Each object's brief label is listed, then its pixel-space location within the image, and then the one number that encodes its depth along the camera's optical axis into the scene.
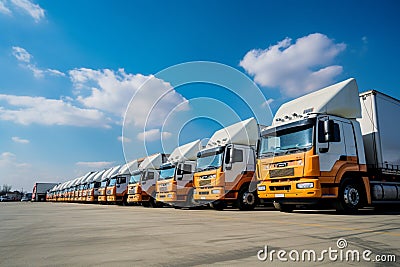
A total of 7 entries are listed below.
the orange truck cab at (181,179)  16.11
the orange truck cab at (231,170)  12.27
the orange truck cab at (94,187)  30.62
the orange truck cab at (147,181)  19.79
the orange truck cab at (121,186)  24.00
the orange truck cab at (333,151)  8.51
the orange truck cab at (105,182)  26.67
